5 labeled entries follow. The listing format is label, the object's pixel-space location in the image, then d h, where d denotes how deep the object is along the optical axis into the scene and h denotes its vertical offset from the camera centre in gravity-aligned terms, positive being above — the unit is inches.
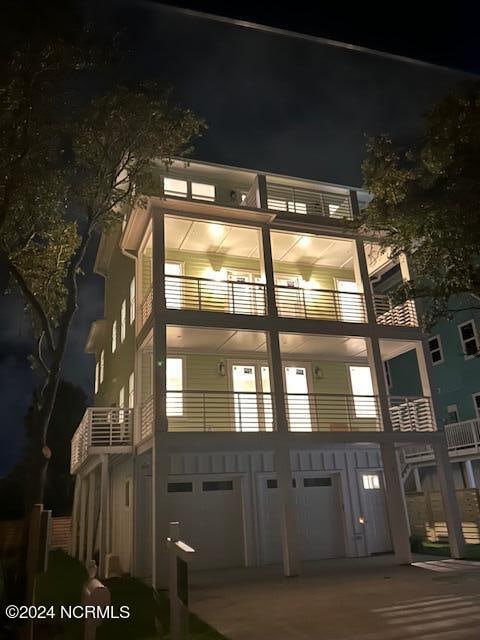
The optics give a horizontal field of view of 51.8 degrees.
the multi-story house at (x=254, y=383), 430.6 +111.9
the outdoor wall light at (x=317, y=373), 540.4 +126.6
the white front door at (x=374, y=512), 510.0 -18.9
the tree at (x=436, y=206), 331.6 +205.1
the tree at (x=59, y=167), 208.5 +175.5
